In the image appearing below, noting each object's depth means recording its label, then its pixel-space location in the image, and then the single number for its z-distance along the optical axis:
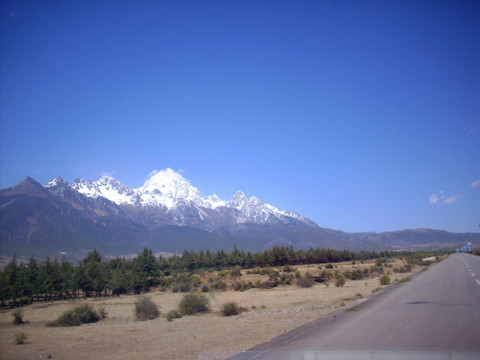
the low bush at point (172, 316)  23.78
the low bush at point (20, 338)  17.18
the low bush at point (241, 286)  51.75
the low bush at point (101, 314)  27.21
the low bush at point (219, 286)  53.47
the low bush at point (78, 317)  24.47
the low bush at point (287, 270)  74.93
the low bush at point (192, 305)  26.16
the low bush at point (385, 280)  38.24
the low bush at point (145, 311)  25.23
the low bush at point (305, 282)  47.50
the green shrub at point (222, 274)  71.38
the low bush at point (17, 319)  27.44
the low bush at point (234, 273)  71.19
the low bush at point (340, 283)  42.78
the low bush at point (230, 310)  23.92
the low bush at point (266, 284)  50.75
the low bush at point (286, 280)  53.06
